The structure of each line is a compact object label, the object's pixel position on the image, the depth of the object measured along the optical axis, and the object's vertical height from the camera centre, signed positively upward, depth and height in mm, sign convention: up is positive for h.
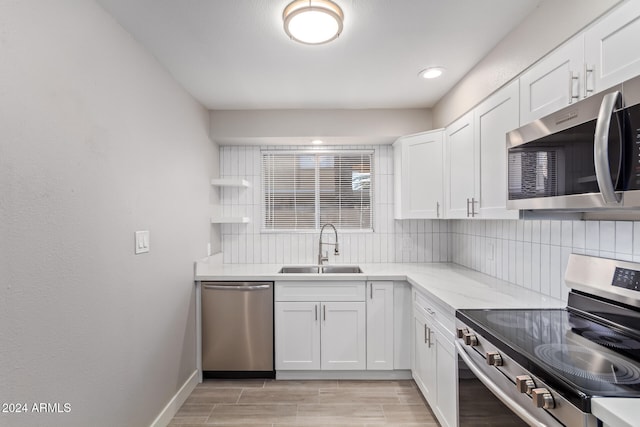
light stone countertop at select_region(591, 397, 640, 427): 763 -482
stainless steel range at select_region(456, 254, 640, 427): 939 -488
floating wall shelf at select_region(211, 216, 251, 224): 3121 -64
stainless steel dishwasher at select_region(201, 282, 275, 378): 2752 -965
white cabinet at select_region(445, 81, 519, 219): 1788 +357
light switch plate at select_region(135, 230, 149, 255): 1829 -162
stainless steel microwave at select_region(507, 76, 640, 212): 957 +203
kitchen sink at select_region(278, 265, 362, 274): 3256 -564
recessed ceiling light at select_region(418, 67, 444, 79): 2264 +1001
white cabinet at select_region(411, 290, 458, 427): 1826 -938
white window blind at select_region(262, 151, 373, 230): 3490 +250
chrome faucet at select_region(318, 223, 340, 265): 3301 -381
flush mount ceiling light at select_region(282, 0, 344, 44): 1509 +930
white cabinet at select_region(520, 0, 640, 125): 1060 +571
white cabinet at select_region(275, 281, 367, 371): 2736 -951
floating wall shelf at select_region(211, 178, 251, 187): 3098 +299
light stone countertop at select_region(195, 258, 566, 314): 1800 -500
